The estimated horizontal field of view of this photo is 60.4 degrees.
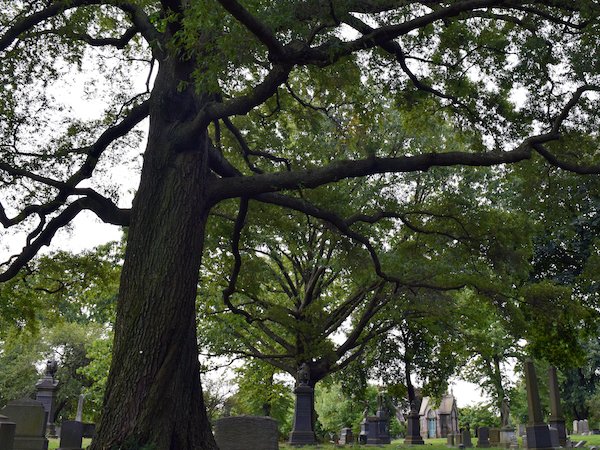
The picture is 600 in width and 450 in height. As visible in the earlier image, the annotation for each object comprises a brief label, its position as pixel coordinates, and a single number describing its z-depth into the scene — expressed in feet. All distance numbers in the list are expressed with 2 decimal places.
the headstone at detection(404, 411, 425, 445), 86.89
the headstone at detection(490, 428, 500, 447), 92.19
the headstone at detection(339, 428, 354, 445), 110.24
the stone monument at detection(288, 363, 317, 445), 61.72
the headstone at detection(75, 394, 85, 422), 108.99
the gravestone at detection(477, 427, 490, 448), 90.38
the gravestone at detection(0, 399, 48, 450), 37.47
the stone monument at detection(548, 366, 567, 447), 59.62
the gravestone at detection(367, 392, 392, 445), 91.71
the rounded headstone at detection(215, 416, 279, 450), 30.19
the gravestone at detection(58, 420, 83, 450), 41.93
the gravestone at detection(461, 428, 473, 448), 87.22
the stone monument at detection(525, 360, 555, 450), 49.85
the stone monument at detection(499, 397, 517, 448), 85.81
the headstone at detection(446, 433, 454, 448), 101.13
